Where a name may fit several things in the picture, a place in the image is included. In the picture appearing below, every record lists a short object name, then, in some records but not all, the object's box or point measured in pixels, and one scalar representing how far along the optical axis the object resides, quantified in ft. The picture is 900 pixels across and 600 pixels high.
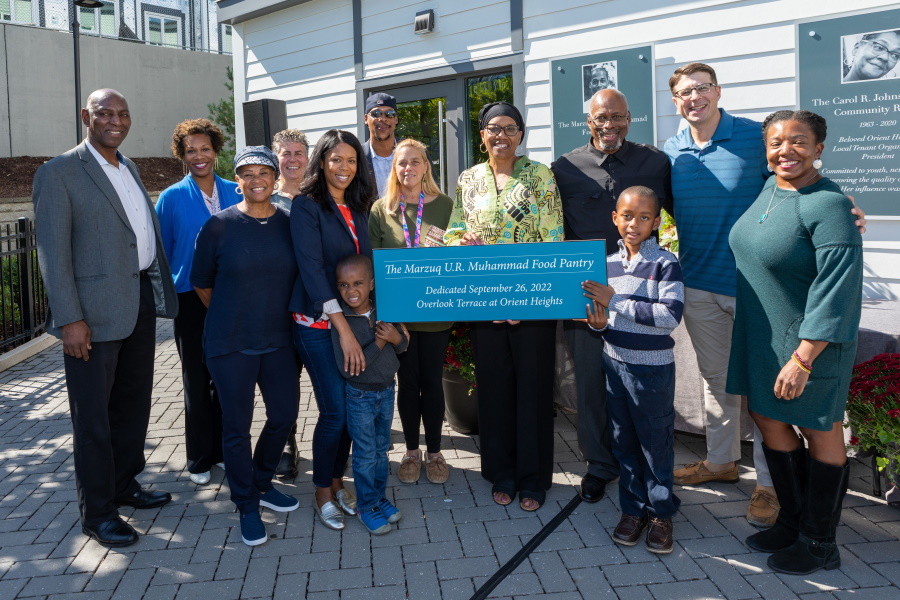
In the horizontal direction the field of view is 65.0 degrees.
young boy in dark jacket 11.82
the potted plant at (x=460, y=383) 16.74
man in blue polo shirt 12.37
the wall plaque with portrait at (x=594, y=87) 20.70
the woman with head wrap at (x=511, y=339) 12.58
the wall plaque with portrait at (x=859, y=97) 16.58
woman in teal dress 9.70
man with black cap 16.76
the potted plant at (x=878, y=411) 11.96
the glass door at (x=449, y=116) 25.29
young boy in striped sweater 11.00
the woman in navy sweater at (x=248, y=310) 11.54
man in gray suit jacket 11.32
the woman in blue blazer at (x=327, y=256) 11.68
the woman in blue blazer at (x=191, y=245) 14.12
